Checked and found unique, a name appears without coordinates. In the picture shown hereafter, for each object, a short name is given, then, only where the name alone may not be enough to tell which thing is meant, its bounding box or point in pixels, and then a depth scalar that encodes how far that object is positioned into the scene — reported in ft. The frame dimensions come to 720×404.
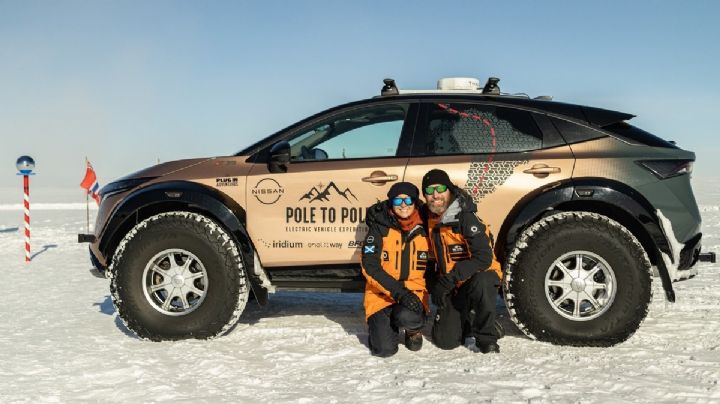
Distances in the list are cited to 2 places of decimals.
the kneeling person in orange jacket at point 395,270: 12.71
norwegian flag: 45.21
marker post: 30.94
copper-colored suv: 12.84
